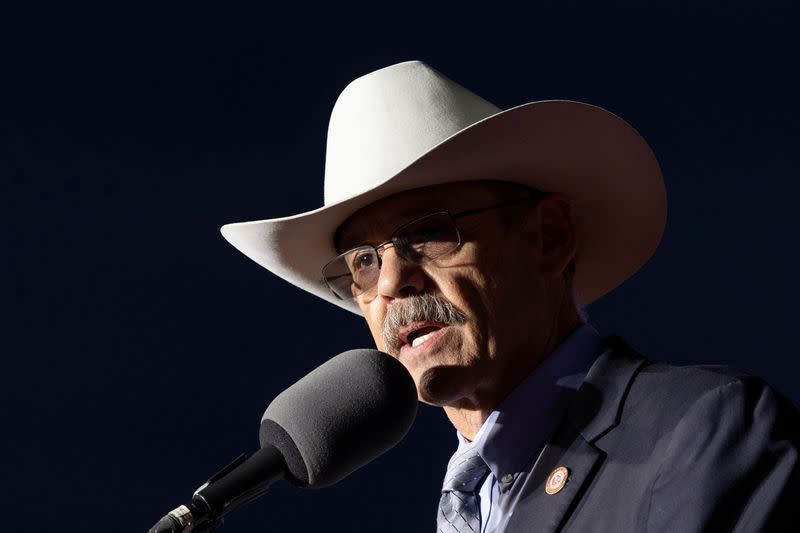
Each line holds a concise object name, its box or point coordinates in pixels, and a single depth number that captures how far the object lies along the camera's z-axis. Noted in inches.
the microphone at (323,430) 178.2
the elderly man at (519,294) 185.2
